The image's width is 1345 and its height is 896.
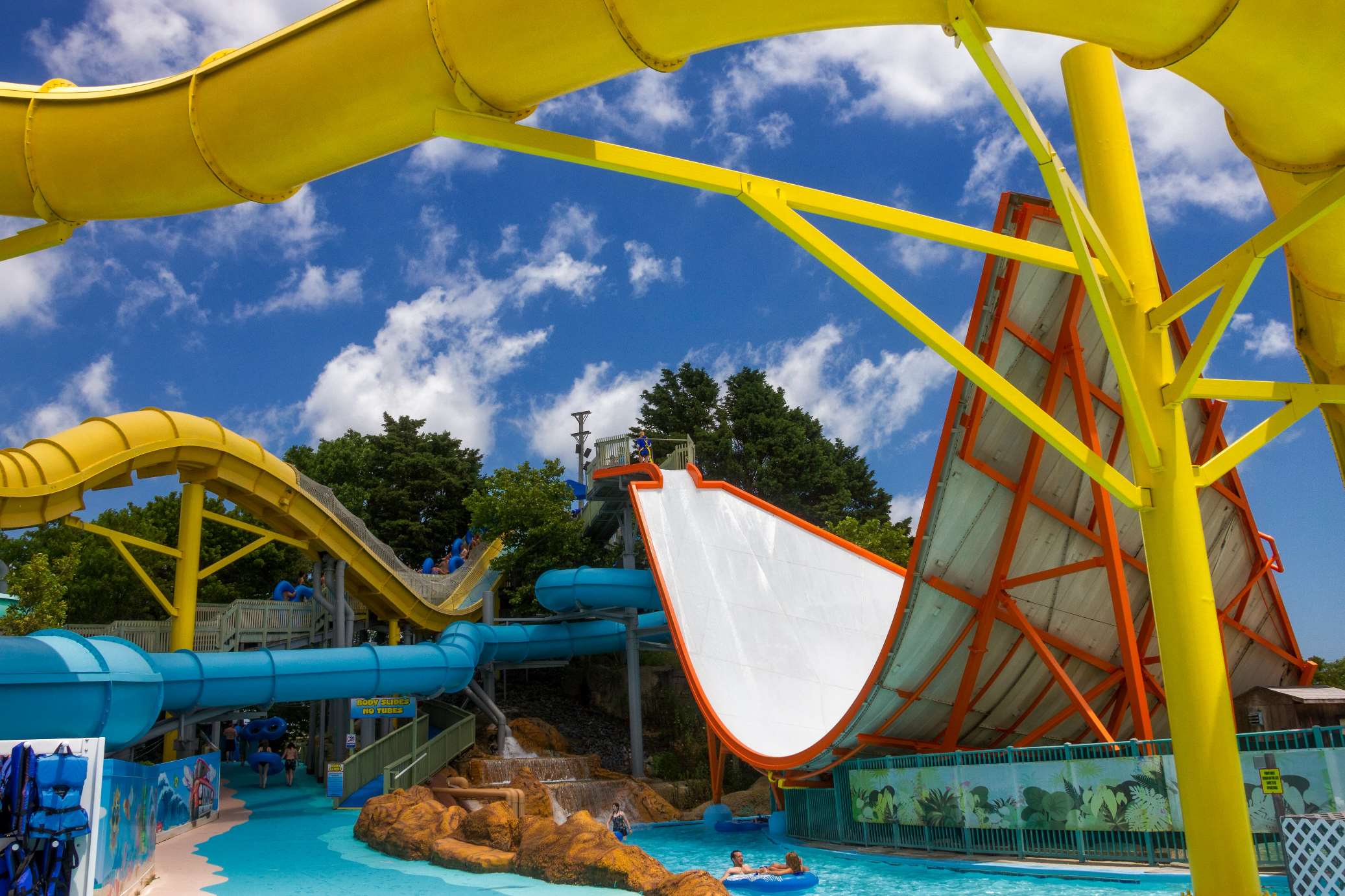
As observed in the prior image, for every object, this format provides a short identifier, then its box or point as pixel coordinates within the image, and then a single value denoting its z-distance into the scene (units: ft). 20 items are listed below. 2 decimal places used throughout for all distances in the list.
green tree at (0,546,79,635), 81.66
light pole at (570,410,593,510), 166.30
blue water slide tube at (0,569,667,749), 39.11
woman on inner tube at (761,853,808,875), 43.19
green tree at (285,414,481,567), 155.33
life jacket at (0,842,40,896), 25.02
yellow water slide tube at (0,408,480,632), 62.28
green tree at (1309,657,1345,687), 121.39
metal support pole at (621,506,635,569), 95.14
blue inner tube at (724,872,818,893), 41.91
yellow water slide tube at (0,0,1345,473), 16.87
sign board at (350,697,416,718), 76.07
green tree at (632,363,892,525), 164.45
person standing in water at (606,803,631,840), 61.57
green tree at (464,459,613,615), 110.11
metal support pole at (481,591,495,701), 95.81
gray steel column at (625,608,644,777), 87.92
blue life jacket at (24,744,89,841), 26.22
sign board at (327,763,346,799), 75.66
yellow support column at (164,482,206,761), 75.46
